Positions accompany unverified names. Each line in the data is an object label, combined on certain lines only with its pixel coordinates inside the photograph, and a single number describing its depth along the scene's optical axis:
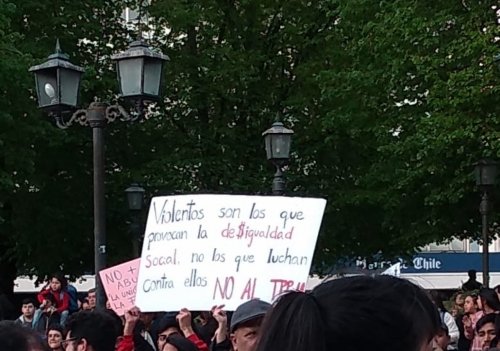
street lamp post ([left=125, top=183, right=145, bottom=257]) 21.08
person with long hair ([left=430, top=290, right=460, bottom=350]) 10.57
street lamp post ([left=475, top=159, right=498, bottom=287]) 17.03
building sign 44.00
